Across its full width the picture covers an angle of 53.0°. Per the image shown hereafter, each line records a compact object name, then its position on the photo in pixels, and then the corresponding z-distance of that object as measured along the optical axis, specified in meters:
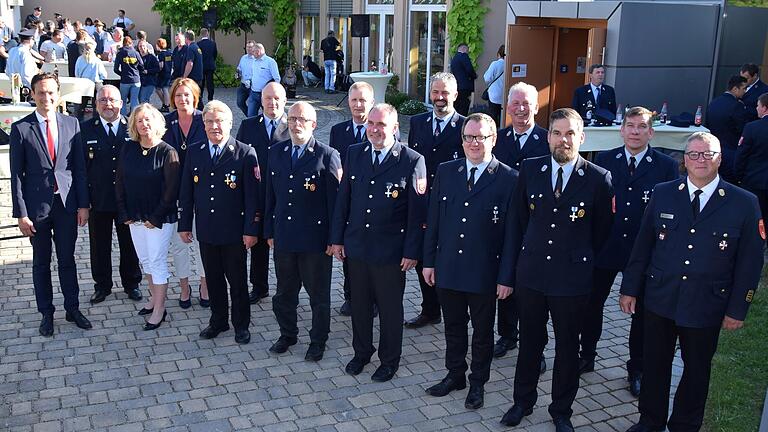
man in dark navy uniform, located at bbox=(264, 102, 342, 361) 5.59
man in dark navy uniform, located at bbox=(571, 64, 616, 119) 10.66
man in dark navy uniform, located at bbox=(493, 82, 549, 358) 5.71
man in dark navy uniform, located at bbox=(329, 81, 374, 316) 6.15
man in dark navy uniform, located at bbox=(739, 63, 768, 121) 9.77
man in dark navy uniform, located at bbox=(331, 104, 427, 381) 5.25
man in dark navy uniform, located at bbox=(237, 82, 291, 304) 6.54
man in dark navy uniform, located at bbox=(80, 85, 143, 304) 6.54
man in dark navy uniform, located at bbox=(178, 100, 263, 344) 5.86
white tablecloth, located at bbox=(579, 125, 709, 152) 10.17
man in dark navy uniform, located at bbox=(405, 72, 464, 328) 6.14
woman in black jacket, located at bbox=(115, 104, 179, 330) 6.14
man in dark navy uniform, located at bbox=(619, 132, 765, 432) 4.25
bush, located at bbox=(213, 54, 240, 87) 25.05
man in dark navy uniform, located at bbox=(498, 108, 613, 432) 4.56
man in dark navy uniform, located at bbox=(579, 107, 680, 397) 5.17
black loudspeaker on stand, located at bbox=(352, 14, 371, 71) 21.91
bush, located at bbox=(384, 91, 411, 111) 19.80
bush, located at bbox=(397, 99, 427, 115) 18.65
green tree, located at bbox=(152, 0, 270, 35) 22.67
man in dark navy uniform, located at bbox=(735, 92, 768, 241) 8.10
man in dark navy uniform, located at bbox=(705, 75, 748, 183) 9.33
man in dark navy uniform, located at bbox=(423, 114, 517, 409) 4.86
